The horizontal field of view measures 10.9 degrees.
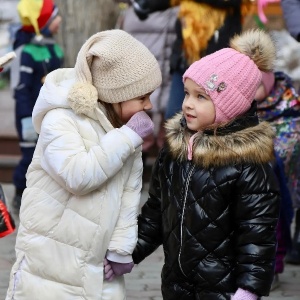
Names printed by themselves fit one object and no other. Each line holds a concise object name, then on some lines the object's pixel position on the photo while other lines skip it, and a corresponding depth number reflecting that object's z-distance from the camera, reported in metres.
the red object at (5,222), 7.09
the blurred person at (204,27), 11.15
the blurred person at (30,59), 12.74
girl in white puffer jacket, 6.50
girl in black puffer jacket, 6.55
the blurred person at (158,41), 14.71
